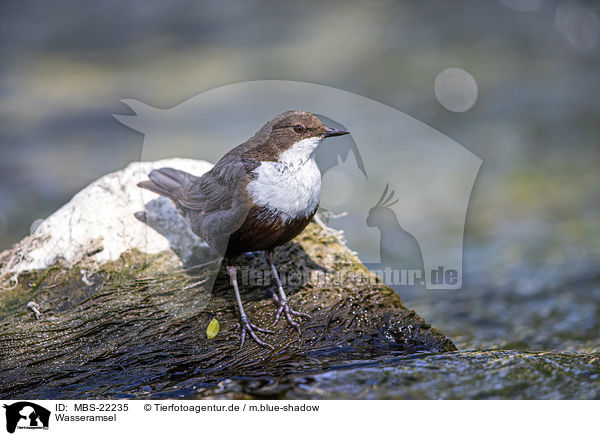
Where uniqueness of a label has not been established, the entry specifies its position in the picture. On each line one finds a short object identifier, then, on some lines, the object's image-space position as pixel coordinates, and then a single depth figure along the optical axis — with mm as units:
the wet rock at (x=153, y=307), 6789
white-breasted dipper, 6969
